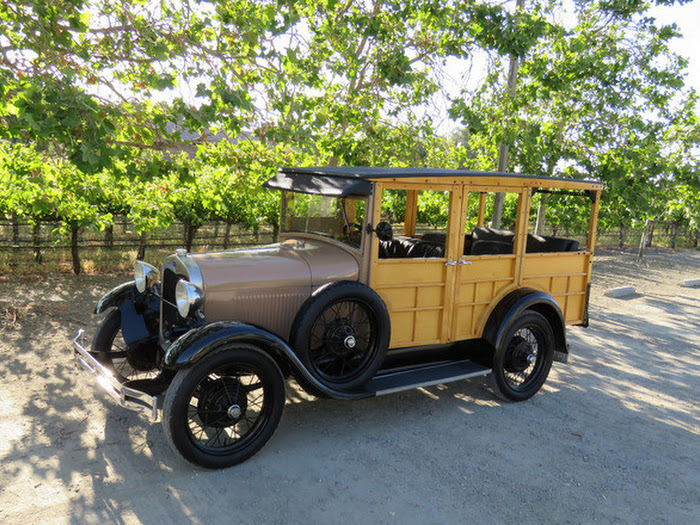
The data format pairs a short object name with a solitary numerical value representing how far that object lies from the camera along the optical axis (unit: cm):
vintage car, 371
